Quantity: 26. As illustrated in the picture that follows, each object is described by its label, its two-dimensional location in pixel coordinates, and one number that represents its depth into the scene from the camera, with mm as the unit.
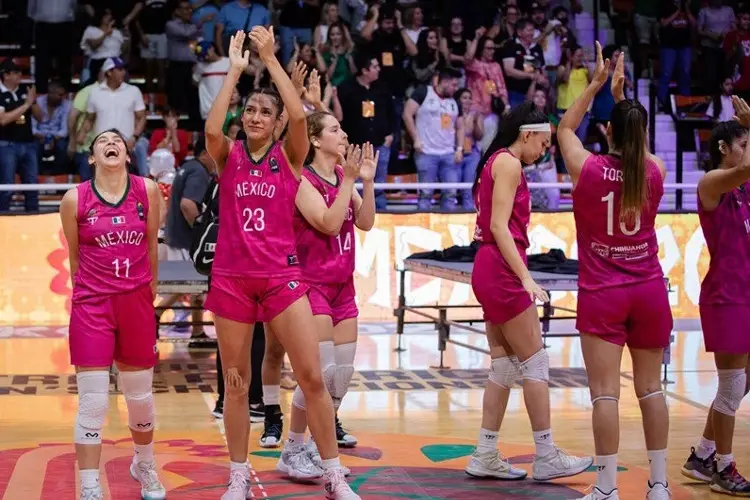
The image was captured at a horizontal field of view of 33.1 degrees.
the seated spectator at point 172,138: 14977
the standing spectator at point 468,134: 15484
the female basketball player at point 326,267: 6699
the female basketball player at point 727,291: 6469
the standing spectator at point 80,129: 14570
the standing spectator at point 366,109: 14773
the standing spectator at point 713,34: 18672
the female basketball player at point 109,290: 5949
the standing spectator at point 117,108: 14422
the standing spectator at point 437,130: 15195
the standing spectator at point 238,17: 15844
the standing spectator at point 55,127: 15156
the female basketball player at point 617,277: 5797
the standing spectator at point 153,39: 17344
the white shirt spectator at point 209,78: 15312
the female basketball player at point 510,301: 6566
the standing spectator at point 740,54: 18078
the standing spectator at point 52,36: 16297
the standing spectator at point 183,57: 16141
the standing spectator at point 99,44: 15750
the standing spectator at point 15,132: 14188
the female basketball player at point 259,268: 5941
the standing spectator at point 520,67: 16594
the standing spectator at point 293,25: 16312
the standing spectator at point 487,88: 15891
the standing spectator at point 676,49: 18359
